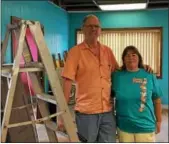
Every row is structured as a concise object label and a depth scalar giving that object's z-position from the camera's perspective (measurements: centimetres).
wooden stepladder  106
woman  143
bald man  148
